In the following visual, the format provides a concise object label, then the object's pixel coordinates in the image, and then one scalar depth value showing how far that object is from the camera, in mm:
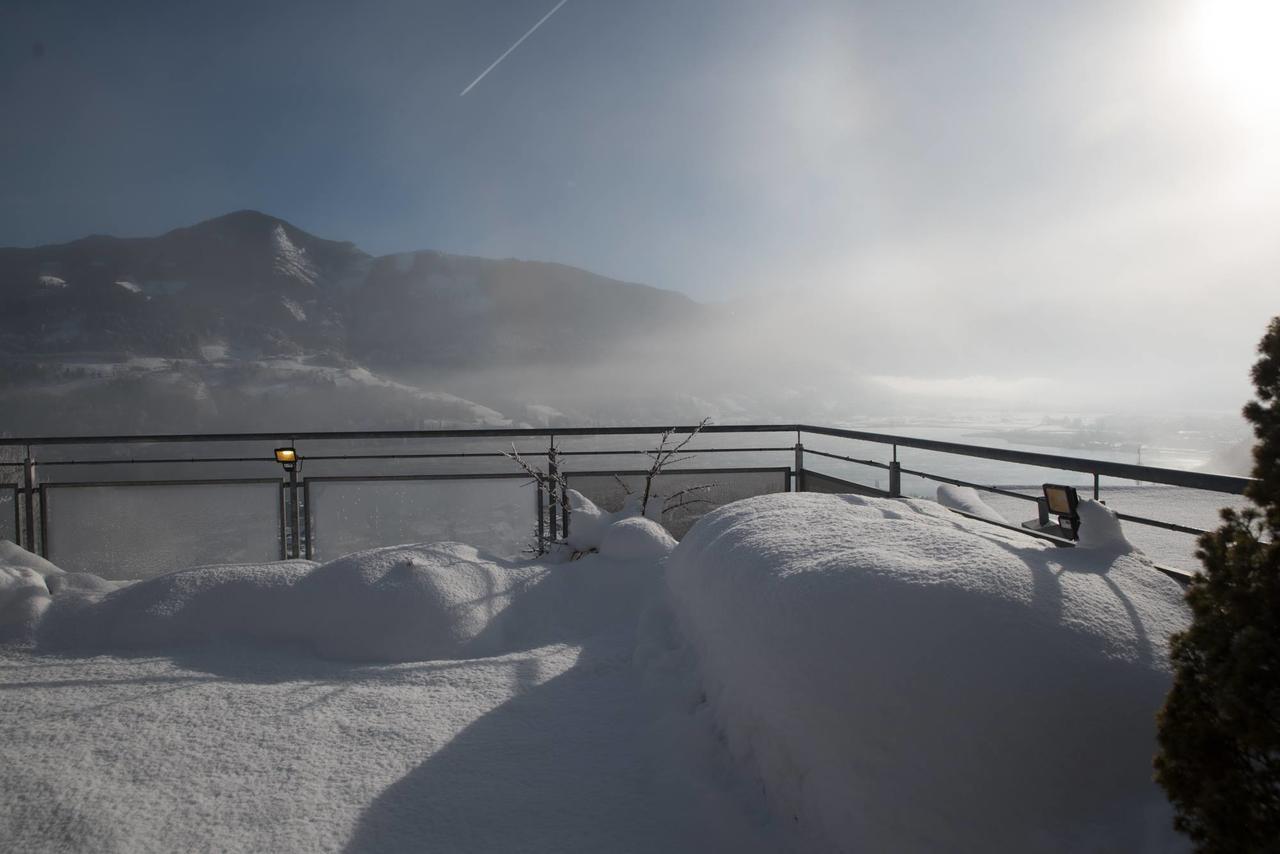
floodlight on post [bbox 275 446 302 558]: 3875
